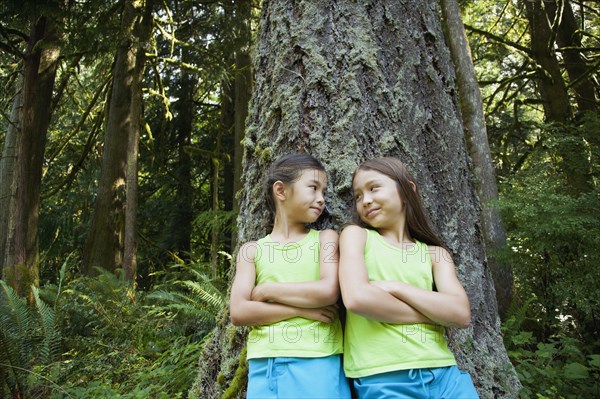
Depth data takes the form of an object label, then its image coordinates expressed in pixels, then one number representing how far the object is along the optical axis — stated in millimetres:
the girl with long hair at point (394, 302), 1941
